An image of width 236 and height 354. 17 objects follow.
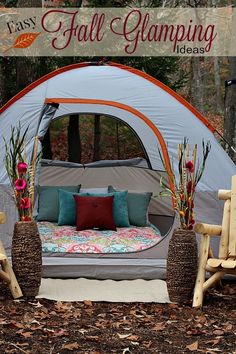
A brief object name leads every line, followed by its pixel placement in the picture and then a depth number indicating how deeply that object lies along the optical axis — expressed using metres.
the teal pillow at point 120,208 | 6.99
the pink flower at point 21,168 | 5.12
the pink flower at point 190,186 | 5.17
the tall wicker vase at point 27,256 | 5.05
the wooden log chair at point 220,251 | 4.96
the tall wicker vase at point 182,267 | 5.02
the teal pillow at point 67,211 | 7.02
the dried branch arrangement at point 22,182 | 5.13
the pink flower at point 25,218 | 5.18
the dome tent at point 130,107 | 5.93
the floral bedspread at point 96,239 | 5.91
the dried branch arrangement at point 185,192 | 5.13
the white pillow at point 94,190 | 7.46
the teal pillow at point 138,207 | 7.14
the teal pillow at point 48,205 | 7.26
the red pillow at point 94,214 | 6.71
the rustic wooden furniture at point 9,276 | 4.95
